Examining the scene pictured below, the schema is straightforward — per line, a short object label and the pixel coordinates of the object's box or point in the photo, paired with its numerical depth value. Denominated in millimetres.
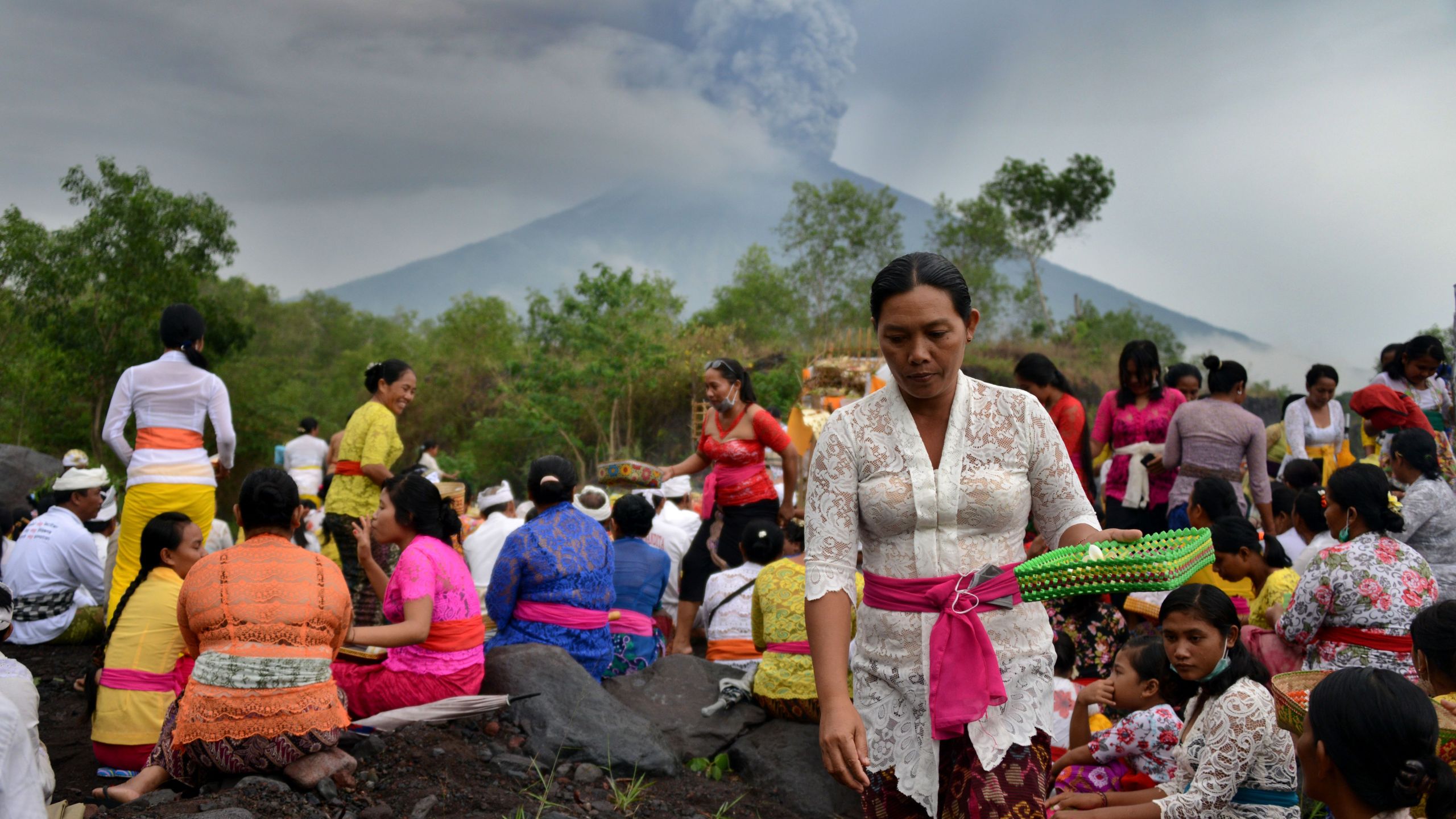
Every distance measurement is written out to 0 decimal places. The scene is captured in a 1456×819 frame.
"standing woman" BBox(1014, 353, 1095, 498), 5715
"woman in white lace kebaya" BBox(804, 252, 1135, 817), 2307
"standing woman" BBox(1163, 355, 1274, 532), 6043
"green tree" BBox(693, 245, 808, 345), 38750
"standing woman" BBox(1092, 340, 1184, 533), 6449
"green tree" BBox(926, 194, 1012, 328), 31438
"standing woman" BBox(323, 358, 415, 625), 6363
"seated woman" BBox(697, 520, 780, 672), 5973
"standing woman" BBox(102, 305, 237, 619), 5770
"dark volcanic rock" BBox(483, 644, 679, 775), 4543
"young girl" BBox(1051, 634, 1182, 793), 3906
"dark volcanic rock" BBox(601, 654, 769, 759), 5094
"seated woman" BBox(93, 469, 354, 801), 3684
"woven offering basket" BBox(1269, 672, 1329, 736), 2867
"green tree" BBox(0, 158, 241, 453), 19000
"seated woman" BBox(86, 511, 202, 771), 4445
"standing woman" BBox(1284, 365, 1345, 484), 7984
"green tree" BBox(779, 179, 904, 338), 36031
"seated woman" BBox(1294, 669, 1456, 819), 2361
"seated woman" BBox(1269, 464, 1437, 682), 3939
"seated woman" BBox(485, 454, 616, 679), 5223
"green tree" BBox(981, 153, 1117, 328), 29625
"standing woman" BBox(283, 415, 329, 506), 10883
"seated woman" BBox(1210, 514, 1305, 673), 4769
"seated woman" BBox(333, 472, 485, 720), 4441
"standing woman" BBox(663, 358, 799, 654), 6617
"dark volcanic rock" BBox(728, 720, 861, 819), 4676
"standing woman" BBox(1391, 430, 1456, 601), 4828
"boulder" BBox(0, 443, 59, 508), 15008
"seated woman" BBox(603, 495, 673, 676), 6082
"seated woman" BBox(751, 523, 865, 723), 5074
